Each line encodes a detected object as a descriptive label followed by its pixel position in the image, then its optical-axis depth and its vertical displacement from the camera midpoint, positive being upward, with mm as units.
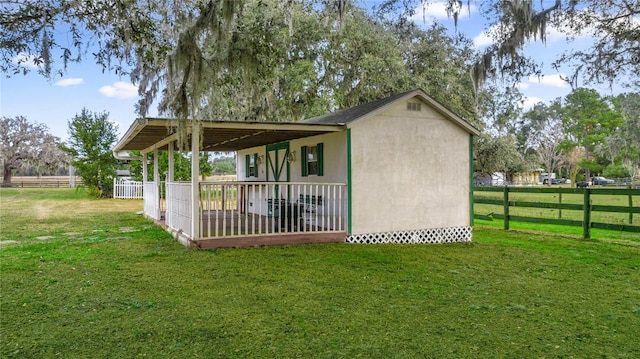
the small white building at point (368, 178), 8477 -61
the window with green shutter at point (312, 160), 9883 +392
